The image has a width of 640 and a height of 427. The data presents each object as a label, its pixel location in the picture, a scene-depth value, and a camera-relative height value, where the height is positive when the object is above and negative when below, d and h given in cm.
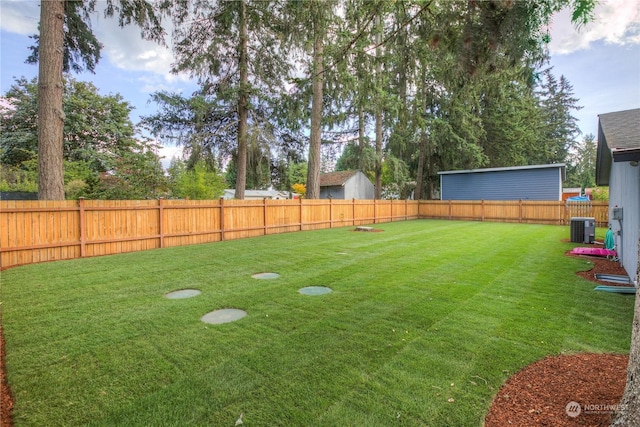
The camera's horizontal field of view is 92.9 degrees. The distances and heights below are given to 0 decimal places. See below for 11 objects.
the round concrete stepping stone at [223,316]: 314 -118
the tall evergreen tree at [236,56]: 1054 +586
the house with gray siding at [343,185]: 2577 +175
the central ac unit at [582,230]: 837 -76
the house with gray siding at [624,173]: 338 +47
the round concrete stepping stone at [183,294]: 391 -115
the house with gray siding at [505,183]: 1650 +120
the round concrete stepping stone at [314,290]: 403 -116
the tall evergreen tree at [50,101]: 679 +242
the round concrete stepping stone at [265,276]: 483 -113
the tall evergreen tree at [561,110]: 3220 +1021
